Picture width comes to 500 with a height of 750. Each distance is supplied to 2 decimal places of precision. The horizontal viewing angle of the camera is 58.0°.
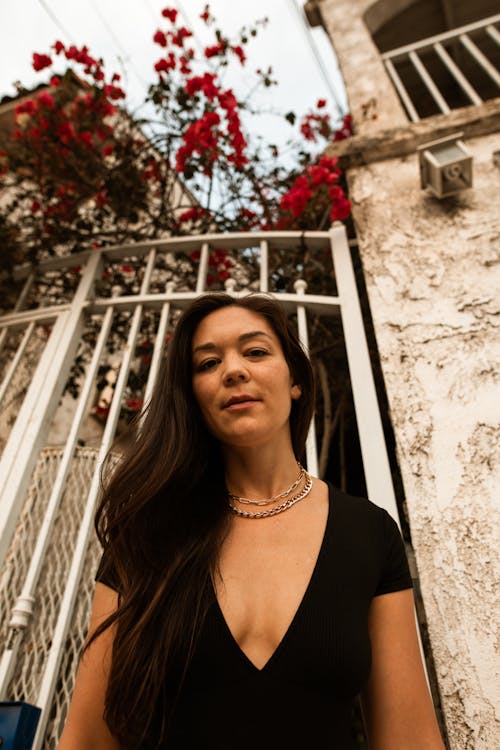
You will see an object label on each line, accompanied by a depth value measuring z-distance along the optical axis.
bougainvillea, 2.82
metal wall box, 2.05
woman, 0.93
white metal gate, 1.58
